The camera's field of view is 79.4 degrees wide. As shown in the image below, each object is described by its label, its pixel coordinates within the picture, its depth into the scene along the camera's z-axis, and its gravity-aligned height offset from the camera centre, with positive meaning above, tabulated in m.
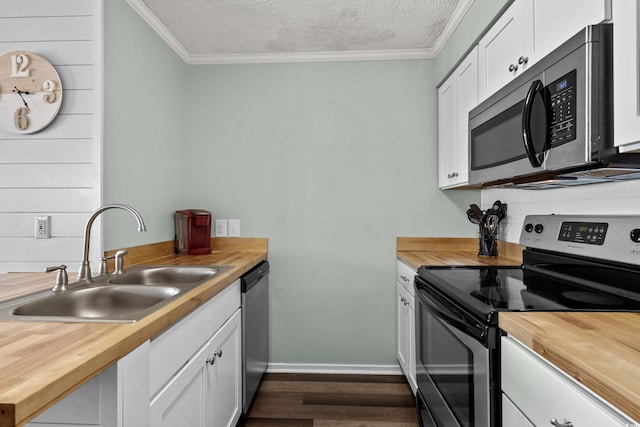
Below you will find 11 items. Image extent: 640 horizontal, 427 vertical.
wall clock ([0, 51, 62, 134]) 1.76 +0.56
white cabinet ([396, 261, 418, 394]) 2.30 -0.70
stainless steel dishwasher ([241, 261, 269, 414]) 2.16 -0.71
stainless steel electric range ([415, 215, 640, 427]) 1.12 -0.27
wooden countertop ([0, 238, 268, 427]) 0.65 -0.29
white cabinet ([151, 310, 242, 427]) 1.22 -0.67
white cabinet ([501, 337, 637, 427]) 0.70 -0.38
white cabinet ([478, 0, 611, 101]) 1.17 +0.69
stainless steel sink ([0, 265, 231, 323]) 1.15 -0.30
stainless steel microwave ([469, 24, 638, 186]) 1.07 +0.33
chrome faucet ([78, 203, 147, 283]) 1.48 -0.11
